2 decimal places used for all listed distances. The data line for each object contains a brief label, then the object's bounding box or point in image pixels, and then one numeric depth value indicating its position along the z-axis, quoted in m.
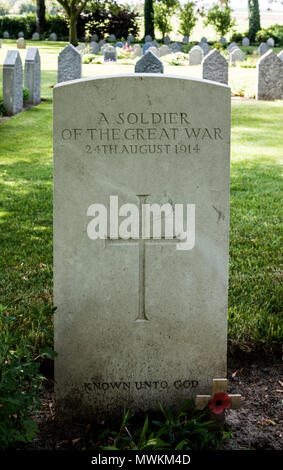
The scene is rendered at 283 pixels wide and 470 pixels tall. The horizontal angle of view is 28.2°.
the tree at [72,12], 24.99
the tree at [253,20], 39.94
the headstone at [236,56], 25.03
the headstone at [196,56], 24.72
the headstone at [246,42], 38.00
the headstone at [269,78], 15.19
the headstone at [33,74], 13.72
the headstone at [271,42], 35.81
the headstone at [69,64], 15.30
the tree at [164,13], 37.56
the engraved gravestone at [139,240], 2.70
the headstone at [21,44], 31.86
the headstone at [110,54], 25.02
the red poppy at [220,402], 2.81
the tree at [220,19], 38.16
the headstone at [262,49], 31.85
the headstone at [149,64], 13.95
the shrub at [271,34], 38.12
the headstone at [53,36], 40.41
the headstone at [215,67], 16.16
